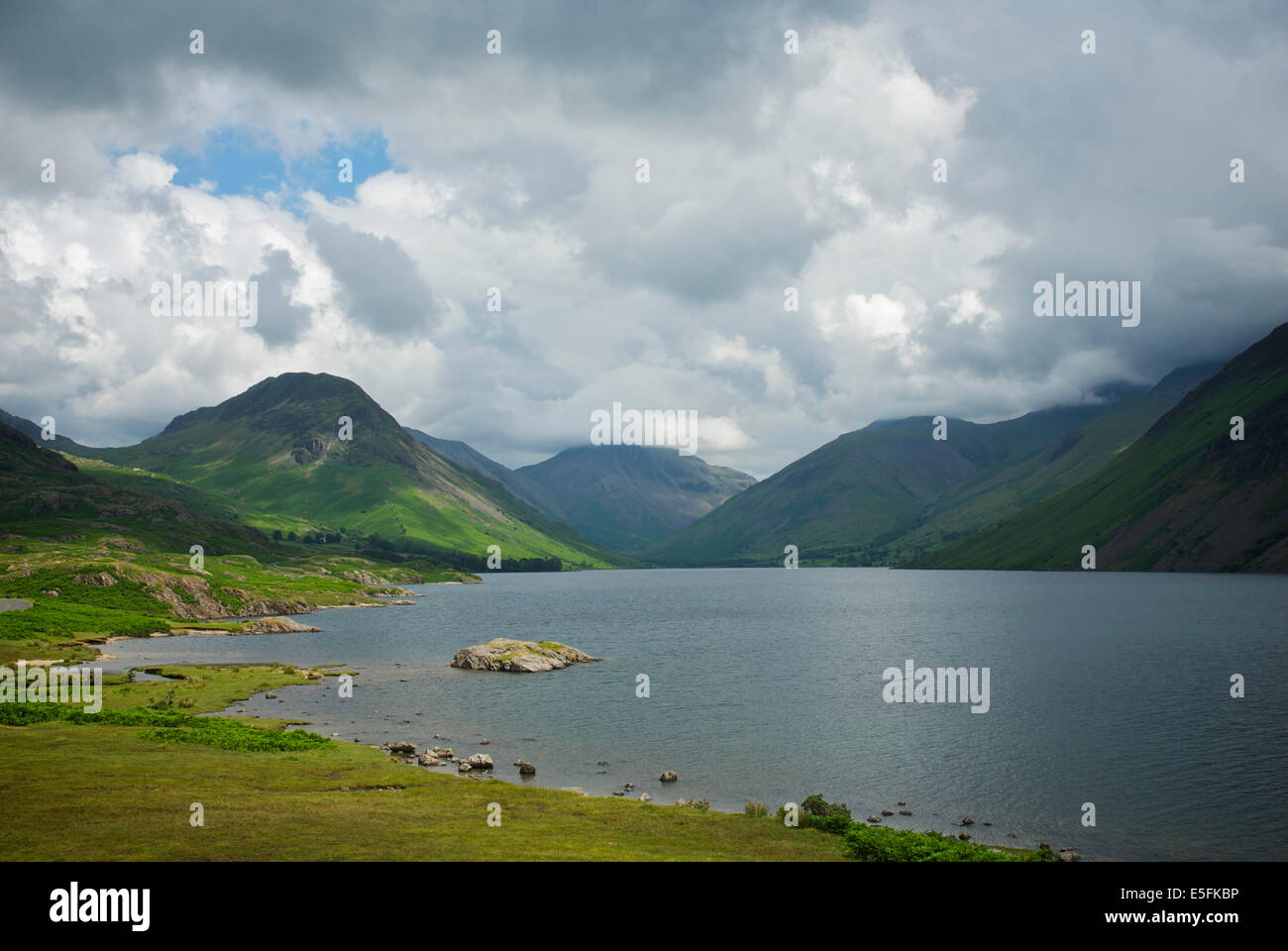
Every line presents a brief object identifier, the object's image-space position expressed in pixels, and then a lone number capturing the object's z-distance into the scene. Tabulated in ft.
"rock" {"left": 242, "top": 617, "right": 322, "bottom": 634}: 531.50
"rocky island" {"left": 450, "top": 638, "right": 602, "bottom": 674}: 356.59
